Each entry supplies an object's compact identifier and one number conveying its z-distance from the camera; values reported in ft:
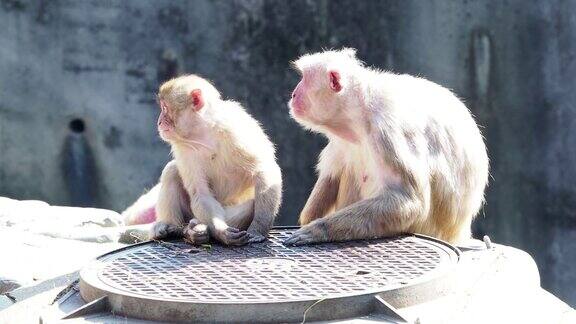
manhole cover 22.99
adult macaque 31.35
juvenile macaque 33.78
